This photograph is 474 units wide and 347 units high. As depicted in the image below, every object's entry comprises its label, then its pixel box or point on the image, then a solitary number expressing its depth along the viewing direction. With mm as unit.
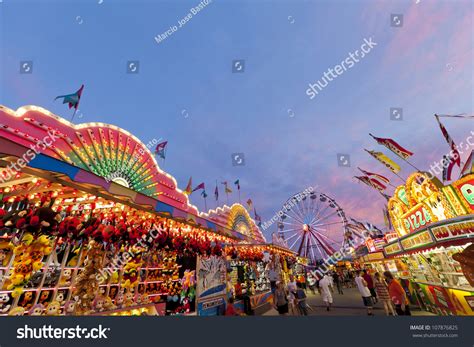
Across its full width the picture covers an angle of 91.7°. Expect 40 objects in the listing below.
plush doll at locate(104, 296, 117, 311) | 6529
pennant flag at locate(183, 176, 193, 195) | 15716
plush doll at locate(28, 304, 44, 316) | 5105
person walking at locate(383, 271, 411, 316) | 7449
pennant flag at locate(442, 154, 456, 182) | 9812
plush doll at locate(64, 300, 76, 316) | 5578
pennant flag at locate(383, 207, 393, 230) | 30397
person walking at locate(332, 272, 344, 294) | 19078
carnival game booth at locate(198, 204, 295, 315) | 11047
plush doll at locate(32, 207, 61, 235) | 4031
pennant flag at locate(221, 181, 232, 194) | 23756
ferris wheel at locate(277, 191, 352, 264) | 25638
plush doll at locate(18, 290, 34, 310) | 5141
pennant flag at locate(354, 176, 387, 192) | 17106
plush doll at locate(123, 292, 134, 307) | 7354
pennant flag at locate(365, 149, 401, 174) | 12969
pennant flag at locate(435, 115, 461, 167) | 9344
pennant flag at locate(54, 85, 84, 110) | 9438
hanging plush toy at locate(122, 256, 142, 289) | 7625
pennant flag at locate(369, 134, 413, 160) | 12000
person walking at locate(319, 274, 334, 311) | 11847
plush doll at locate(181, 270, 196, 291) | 10090
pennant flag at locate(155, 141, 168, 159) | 14422
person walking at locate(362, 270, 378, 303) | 12039
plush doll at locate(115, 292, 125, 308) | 7084
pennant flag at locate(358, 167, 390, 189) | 16162
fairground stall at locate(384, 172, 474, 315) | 6785
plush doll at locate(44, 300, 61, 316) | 5297
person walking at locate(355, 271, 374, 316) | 9695
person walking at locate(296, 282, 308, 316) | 10207
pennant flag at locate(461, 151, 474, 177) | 6695
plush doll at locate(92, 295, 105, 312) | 6339
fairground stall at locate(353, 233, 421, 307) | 11705
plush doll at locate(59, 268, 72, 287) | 5983
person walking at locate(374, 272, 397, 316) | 9305
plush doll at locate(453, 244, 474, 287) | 6609
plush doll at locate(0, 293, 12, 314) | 4711
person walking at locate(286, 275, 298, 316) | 11573
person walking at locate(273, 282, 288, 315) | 9938
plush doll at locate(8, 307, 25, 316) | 4693
